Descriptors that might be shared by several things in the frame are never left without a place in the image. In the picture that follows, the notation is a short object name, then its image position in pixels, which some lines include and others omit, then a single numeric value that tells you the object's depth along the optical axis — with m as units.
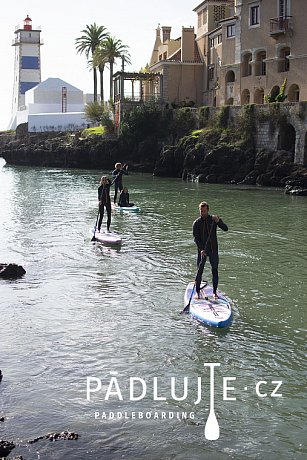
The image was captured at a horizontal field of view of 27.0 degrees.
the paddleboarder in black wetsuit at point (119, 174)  30.20
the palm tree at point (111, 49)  79.56
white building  92.75
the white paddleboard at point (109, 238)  22.25
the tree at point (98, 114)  71.19
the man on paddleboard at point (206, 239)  13.47
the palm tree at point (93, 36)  87.75
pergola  68.62
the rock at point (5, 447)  7.92
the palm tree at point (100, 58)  79.62
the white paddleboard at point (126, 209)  31.59
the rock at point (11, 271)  17.28
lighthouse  106.38
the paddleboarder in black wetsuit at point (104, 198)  21.61
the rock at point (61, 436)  8.43
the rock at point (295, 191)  42.06
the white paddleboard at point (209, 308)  12.88
